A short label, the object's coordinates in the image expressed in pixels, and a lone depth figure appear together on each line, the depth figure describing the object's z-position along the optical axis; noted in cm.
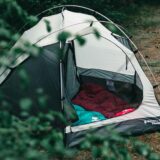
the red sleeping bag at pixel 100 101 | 536
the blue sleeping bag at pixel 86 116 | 496
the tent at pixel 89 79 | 481
